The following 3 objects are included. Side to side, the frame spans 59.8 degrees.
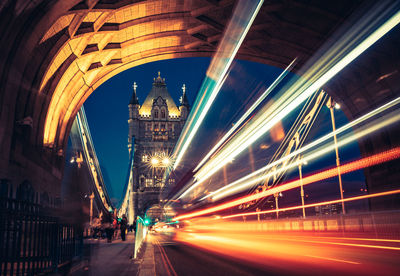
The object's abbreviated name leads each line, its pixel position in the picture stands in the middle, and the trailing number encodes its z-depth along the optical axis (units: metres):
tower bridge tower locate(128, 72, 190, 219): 105.00
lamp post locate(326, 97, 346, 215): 22.89
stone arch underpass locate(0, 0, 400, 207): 14.50
